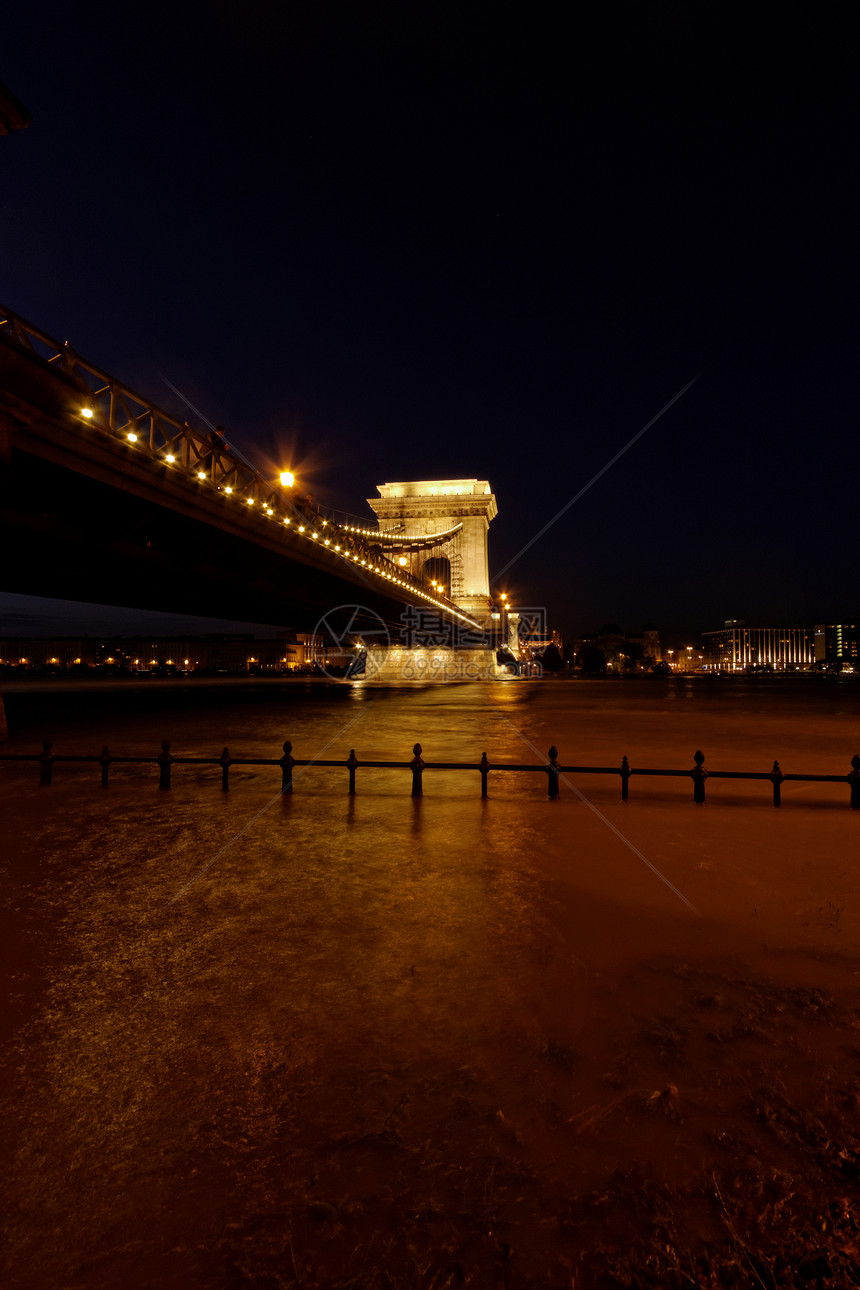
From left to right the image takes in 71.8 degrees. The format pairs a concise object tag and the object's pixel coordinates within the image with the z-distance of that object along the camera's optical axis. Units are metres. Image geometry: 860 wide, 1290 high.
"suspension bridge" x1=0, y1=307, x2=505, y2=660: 14.70
